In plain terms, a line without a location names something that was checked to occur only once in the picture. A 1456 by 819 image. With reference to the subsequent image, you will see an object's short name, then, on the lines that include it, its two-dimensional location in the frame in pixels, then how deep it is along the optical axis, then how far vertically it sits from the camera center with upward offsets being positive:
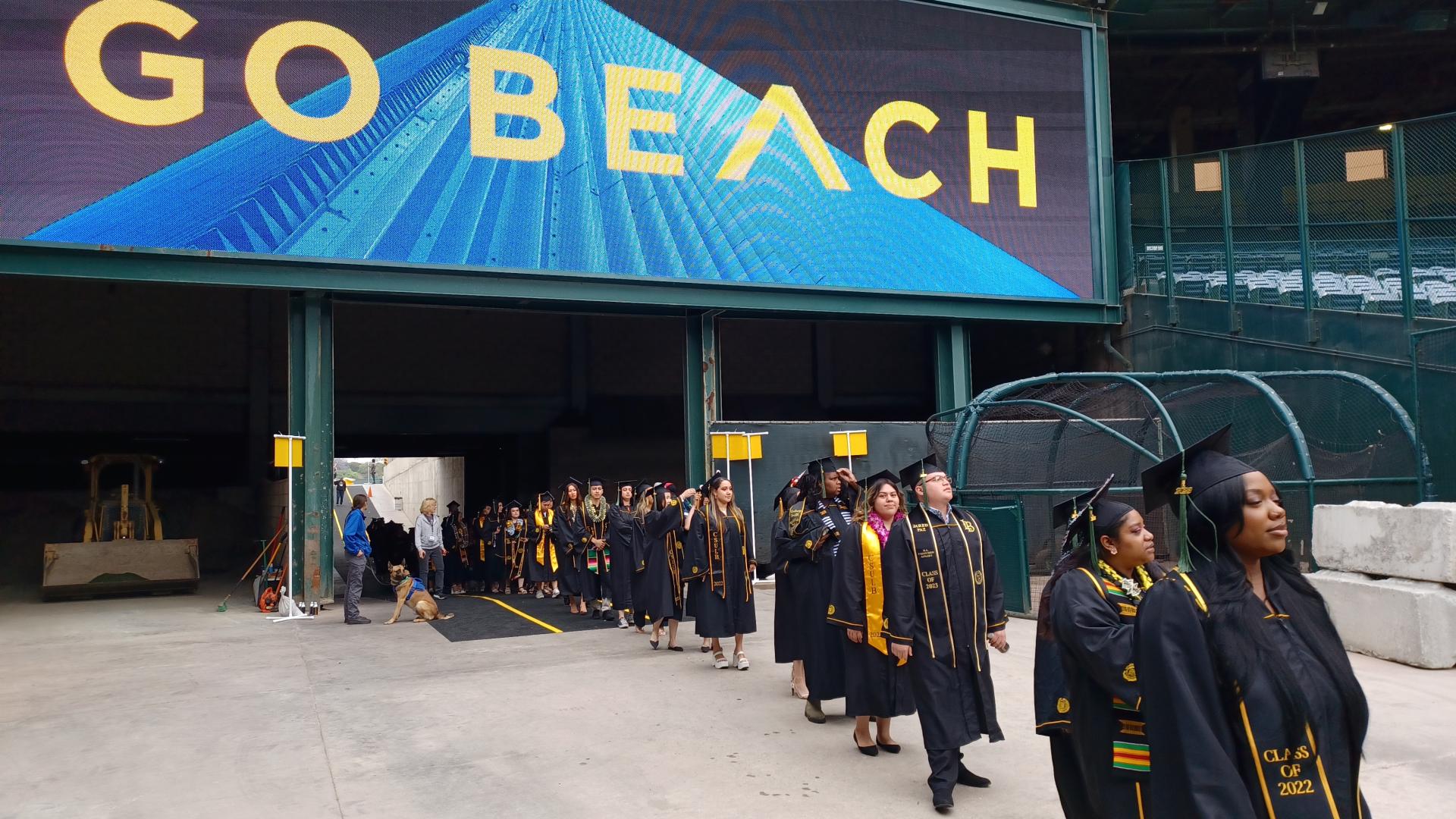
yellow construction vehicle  18.11 -1.71
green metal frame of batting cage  11.43 -0.04
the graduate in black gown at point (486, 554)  19.98 -1.93
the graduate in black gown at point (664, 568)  11.10 -1.28
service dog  14.48 -1.99
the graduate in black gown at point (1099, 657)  3.30 -0.70
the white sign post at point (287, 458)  15.42 +0.02
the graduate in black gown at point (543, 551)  16.52 -1.61
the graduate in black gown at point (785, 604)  8.37 -1.27
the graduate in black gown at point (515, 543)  18.86 -1.65
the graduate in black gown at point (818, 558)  7.63 -0.88
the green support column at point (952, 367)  21.03 +1.54
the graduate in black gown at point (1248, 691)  2.56 -0.63
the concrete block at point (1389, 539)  8.70 -0.95
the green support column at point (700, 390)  19.30 +1.12
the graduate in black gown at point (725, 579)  9.92 -1.24
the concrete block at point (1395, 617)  8.68 -1.61
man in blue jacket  14.37 -1.38
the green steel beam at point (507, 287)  14.88 +2.76
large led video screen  14.97 +5.30
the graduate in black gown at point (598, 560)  14.37 -1.50
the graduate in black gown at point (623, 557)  13.52 -1.39
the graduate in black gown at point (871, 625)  6.42 -1.13
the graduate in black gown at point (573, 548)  14.80 -1.37
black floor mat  13.21 -2.31
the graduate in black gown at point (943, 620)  5.70 -1.00
